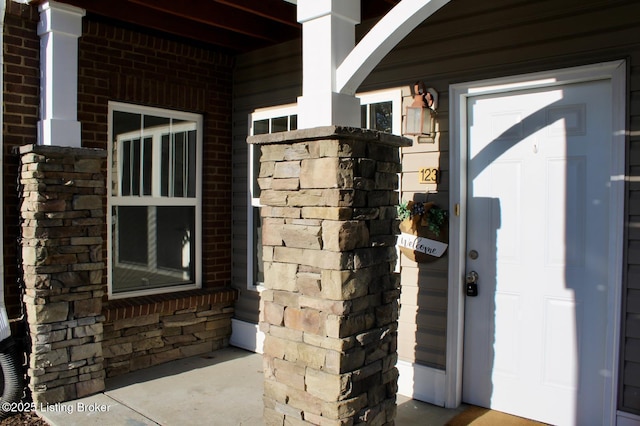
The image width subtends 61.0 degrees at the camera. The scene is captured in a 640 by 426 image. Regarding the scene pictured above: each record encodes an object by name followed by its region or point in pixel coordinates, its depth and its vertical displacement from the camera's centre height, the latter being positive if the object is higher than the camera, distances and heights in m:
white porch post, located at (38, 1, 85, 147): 3.85 +0.88
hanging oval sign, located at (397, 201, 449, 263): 3.74 -0.25
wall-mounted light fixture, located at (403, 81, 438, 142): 3.76 +0.61
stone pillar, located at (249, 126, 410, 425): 2.53 -0.37
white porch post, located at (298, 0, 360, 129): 2.66 +0.70
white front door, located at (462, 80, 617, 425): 3.26 -0.31
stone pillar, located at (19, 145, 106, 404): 3.73 -0.50
